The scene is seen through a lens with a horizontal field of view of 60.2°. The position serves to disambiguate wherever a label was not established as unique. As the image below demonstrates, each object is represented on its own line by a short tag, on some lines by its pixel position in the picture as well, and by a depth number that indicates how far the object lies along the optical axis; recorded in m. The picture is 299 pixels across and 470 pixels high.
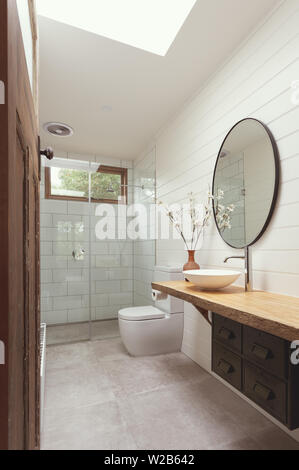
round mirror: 1.64
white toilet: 2.51
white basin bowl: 1.57
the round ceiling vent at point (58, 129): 2.97
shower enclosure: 3.28
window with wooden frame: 3.31
